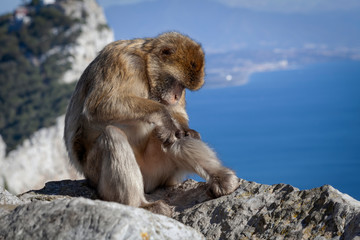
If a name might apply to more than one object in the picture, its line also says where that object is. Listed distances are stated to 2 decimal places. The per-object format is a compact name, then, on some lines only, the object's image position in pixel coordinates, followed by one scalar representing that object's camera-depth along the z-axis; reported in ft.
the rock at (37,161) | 119.34
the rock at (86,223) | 9.06
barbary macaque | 12.82
